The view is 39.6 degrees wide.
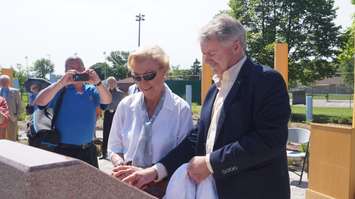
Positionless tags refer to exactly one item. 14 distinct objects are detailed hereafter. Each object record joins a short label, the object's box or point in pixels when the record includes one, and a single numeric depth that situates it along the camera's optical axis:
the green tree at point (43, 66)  67.38
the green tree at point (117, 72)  67.54
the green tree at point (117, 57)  80.57
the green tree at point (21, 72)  48.53
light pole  51.64
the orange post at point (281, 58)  7.52
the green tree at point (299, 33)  32.78
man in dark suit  2.06
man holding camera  3.88
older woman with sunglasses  2.52
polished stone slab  1.57
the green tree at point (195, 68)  66.41
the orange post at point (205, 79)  8.56
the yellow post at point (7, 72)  13.23
